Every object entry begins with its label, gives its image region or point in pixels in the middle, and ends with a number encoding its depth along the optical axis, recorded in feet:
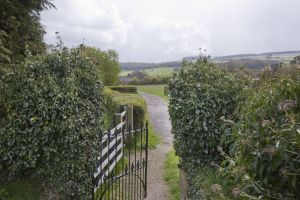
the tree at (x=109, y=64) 80.91
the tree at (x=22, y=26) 22.47
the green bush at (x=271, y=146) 8.52
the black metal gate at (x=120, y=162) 22.35
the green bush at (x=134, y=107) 40.63
